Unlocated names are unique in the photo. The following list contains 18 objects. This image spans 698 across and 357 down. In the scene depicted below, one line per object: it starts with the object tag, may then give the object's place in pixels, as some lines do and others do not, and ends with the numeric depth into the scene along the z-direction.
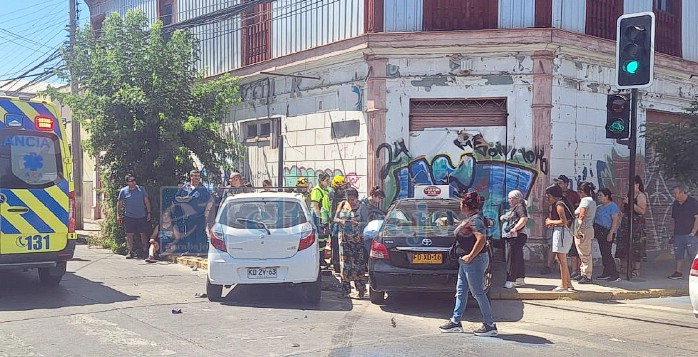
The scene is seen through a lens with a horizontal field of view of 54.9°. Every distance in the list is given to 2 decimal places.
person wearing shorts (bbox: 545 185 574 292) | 10.42
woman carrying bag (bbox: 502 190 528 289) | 10.77
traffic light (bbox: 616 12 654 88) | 10.84
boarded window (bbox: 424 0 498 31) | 13.36
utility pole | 19.42
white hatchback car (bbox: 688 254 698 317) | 7.23
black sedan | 8.88
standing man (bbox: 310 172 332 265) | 12.33
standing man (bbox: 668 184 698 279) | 12.28
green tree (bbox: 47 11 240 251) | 14.89
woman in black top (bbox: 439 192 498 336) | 7.60
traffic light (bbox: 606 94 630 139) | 10.99
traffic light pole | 11.11
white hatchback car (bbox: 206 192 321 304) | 9.17
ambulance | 9.36
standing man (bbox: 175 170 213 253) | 14.39
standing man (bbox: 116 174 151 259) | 14.02
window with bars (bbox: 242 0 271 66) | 17.08
